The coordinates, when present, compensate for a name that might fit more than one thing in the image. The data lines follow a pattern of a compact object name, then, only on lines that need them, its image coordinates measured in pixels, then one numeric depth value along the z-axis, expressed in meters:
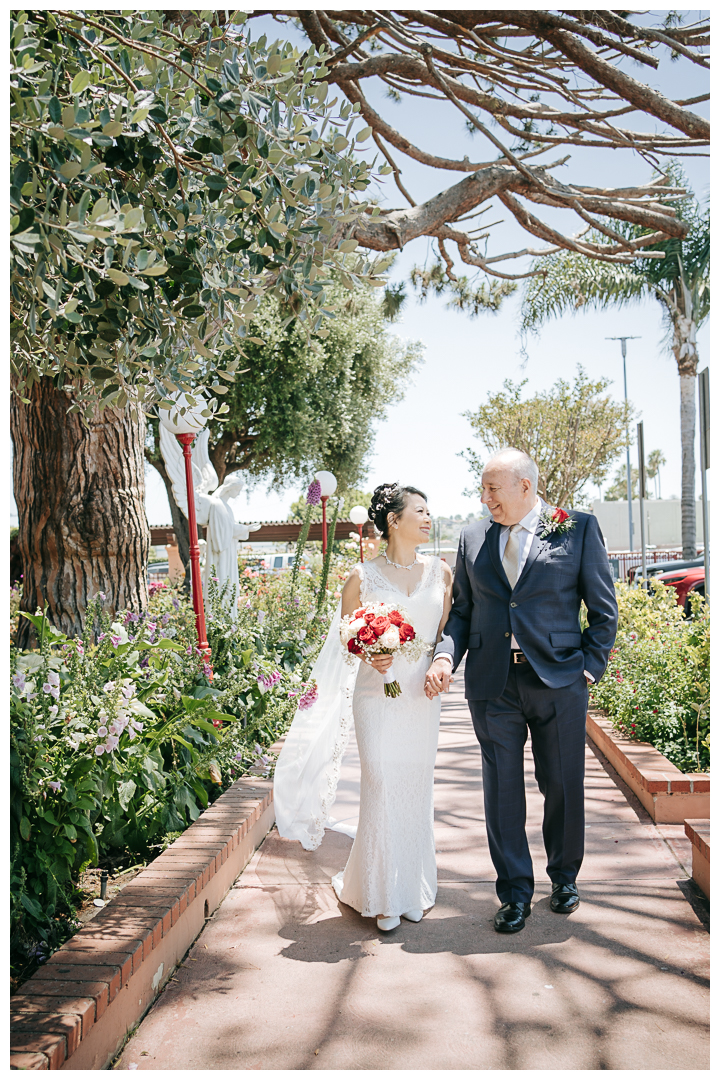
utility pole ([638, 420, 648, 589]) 10.15
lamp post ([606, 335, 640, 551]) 35.88
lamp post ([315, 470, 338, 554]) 8.61
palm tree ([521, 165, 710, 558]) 20.30
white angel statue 7.77
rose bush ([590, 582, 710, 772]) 5.00
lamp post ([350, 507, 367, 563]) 10.07
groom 3.48
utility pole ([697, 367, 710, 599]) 5.42
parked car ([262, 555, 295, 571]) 28.23
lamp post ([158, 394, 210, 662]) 4.92
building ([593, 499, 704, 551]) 47.59
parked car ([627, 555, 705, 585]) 14.97
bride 3.54
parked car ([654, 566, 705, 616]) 12.88
